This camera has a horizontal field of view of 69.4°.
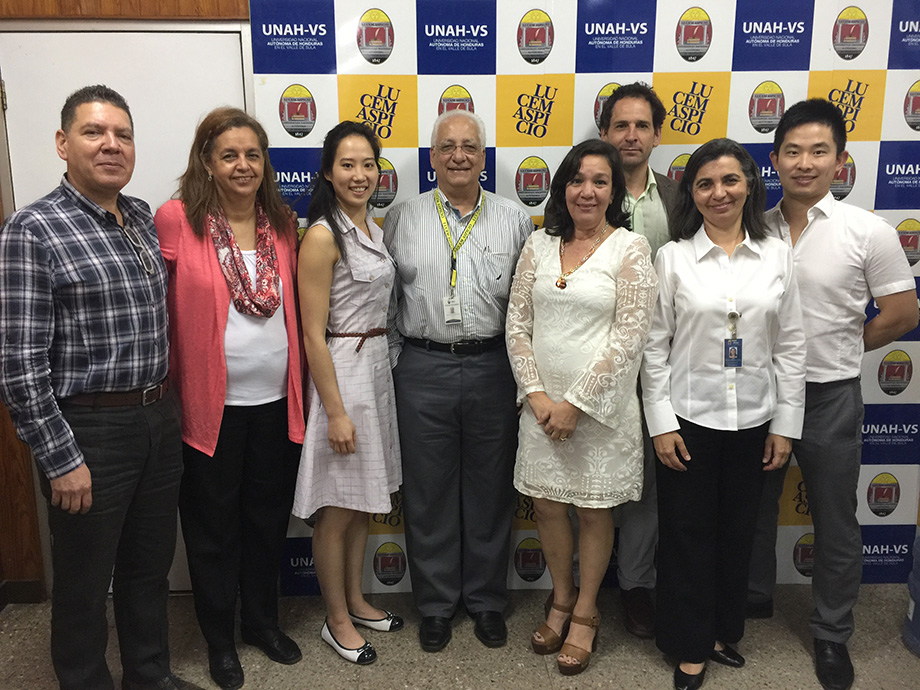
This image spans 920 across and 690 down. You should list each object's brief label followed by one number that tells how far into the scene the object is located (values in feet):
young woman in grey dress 7.16
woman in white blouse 6.72
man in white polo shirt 7.27
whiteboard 8.24
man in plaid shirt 5.57
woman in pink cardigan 6.81
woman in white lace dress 6.97
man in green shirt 7.91
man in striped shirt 7.75
